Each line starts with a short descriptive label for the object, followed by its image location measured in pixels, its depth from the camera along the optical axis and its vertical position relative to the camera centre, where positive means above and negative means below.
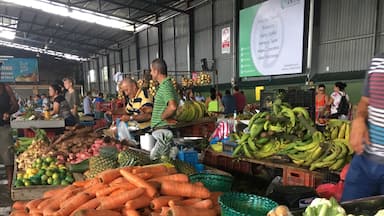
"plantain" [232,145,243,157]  3.62 -0.81
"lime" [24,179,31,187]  3.05 -0.98
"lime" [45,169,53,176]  3.22 -0.93
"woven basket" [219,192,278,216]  1.48 -0.60
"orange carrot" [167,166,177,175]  2.18 -0.63
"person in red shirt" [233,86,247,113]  9.97 -0.64
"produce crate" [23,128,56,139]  6.55 -1.07
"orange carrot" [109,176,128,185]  2.05 -0.65
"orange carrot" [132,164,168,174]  2.12 -0.61
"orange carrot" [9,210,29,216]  2.30 -0.98
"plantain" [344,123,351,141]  3.38 -0.57
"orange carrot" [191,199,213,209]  1.77 -0.71
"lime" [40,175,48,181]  3.15 -0.96
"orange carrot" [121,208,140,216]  1.79 -0.76
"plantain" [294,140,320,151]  3.16 -0.68
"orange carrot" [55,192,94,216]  1.95 -0.77
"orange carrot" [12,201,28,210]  2.50 -1.00
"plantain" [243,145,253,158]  3.51 -0.81
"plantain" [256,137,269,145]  3.53 -0.69
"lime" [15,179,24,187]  3.05 -0.99
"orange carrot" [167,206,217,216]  1.61 -0.69
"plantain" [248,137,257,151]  3.50 -0.73
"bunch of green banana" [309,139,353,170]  2.99 -0.76
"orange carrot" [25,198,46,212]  2.29 -0.91
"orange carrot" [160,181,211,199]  1.87 -0.66
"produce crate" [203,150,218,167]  4.25 -1.07
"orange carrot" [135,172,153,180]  2.03 -0.61
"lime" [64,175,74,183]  3.08 -0.96
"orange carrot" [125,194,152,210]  1.81 -0.71
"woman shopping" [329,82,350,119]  7.31 -0.53
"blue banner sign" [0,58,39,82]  23.17 +0.99
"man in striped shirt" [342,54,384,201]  1.84 -0.37
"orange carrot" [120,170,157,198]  1.89 -0.64
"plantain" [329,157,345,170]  2.98 -0.82
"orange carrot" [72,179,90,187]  2.37 -0.78
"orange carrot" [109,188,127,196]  1.93 -0.69
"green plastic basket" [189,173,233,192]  2.07 -0.67
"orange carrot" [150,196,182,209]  1.80 -0.70
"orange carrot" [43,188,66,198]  2.38 -0.87
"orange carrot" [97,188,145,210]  1.86 -0.70
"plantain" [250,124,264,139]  3.51 -0.56
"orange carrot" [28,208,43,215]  2.15 -0.90
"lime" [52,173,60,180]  3.13 -0.95
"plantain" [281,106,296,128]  3.41 -0.38
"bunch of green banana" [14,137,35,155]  5.06 -1.04
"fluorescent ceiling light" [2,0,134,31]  13.21 +3.19
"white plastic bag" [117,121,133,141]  4.11 -0.67
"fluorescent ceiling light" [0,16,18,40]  19.88 +3.63
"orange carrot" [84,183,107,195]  2.06 -0.71
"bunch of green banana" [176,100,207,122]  5.92 -0.61
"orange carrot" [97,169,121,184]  2.09 -0.64
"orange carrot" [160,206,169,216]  1.67 -0.71
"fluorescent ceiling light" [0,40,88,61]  27.83 +3.18
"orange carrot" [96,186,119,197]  1.99 -0.70
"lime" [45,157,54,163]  3.78 -0.94
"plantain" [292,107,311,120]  3.44 -0.36
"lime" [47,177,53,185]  3.11 -0.98
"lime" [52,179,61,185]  3.08 -0.99
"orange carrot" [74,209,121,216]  1.71 -0.73
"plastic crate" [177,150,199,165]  2.82 -0.69
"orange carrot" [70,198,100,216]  1.91 -0.76
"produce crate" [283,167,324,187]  2.96 -0.96
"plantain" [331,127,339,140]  3.49 -0.60
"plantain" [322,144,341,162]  2.98 -0.71
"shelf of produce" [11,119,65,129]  6.14 -0.81
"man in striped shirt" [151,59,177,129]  3.69 -0.21
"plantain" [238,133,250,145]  3.61 -0.68
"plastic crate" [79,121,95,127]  9.49 -1.25
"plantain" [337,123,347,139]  3.45 -0.58
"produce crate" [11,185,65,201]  2.87 -1.01
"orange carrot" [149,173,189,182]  1.98 -0.62
